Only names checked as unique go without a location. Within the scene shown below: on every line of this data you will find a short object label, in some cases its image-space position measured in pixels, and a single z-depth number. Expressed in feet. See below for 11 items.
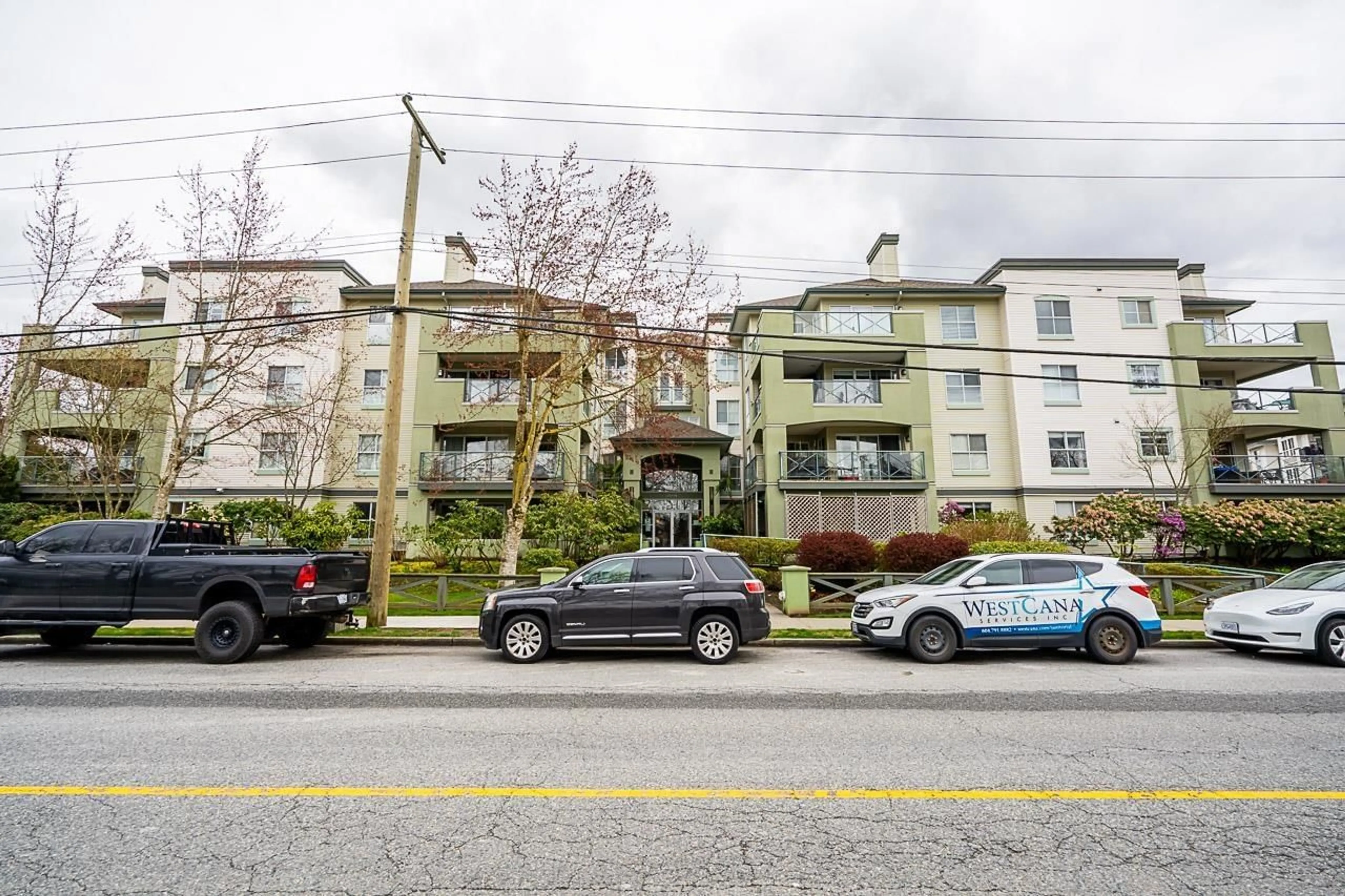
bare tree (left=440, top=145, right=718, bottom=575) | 57.47
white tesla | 31.96
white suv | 32.45
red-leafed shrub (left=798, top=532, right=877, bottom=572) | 54.39
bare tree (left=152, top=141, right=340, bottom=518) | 60.29
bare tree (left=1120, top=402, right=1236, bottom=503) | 87.15
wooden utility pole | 40.65
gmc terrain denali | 32.60
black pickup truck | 31.86
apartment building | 84.07
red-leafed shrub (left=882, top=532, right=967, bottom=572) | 54.65
